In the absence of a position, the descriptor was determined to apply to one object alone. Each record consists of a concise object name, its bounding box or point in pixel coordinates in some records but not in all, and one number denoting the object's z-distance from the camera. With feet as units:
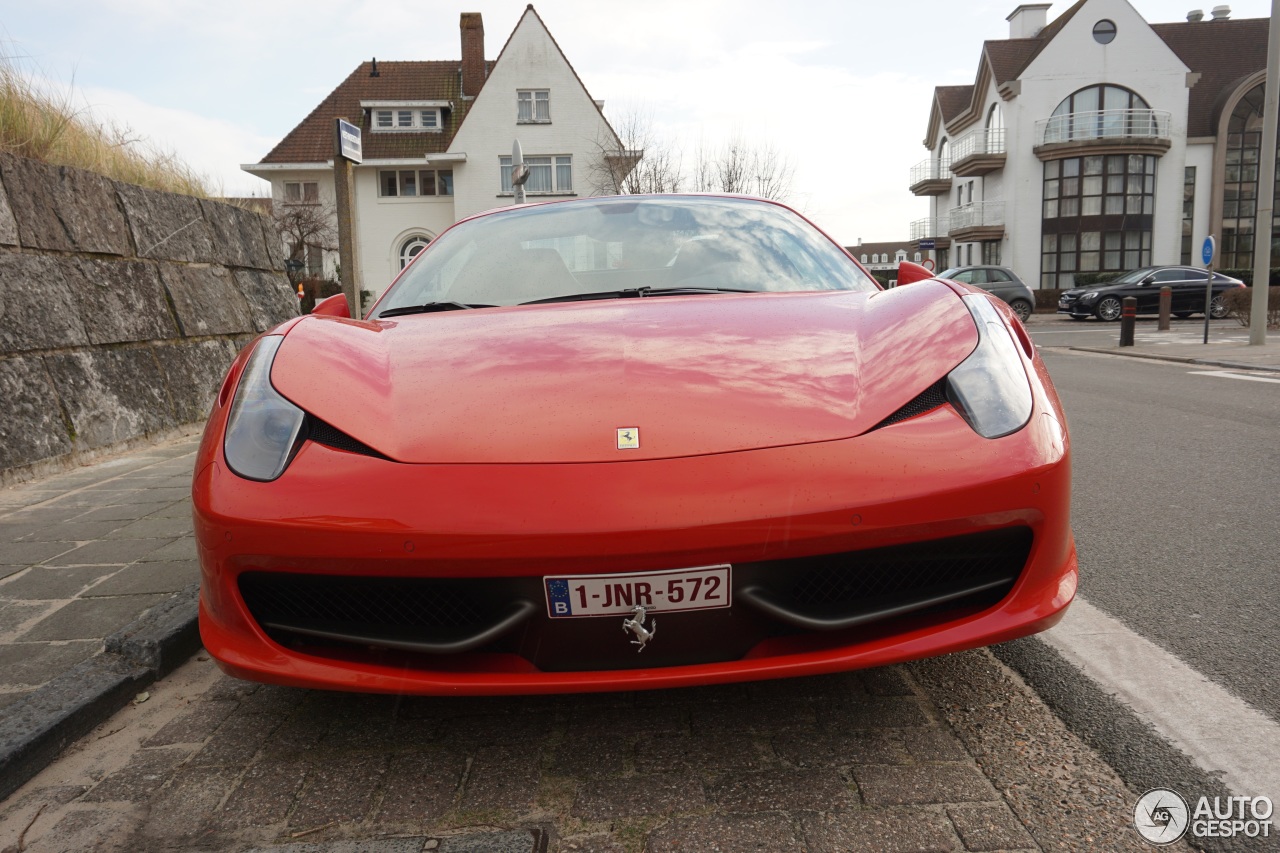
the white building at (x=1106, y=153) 116.37
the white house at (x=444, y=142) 118.52
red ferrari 5.39
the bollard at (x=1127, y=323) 48.62
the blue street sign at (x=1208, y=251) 51.75
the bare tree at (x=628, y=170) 115.85
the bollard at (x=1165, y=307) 64.39
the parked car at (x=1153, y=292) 77.41
